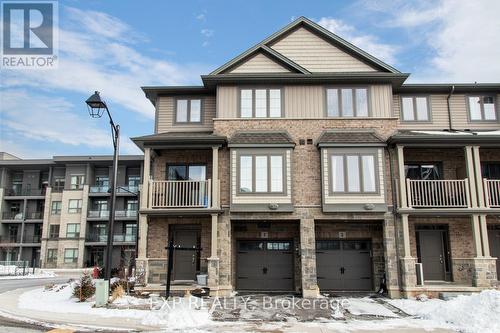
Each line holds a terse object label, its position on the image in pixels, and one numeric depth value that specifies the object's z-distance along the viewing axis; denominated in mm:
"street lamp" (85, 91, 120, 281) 12695
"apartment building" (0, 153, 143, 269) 43406
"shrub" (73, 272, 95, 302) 14680
